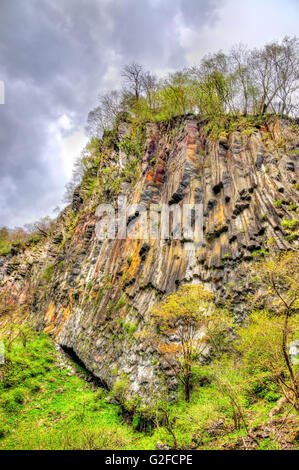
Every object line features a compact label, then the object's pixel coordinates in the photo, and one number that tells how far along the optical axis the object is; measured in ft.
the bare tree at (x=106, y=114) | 130.62
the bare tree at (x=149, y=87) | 119.75
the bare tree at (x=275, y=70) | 82.99
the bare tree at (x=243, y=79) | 87.15
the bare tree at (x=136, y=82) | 124.26
